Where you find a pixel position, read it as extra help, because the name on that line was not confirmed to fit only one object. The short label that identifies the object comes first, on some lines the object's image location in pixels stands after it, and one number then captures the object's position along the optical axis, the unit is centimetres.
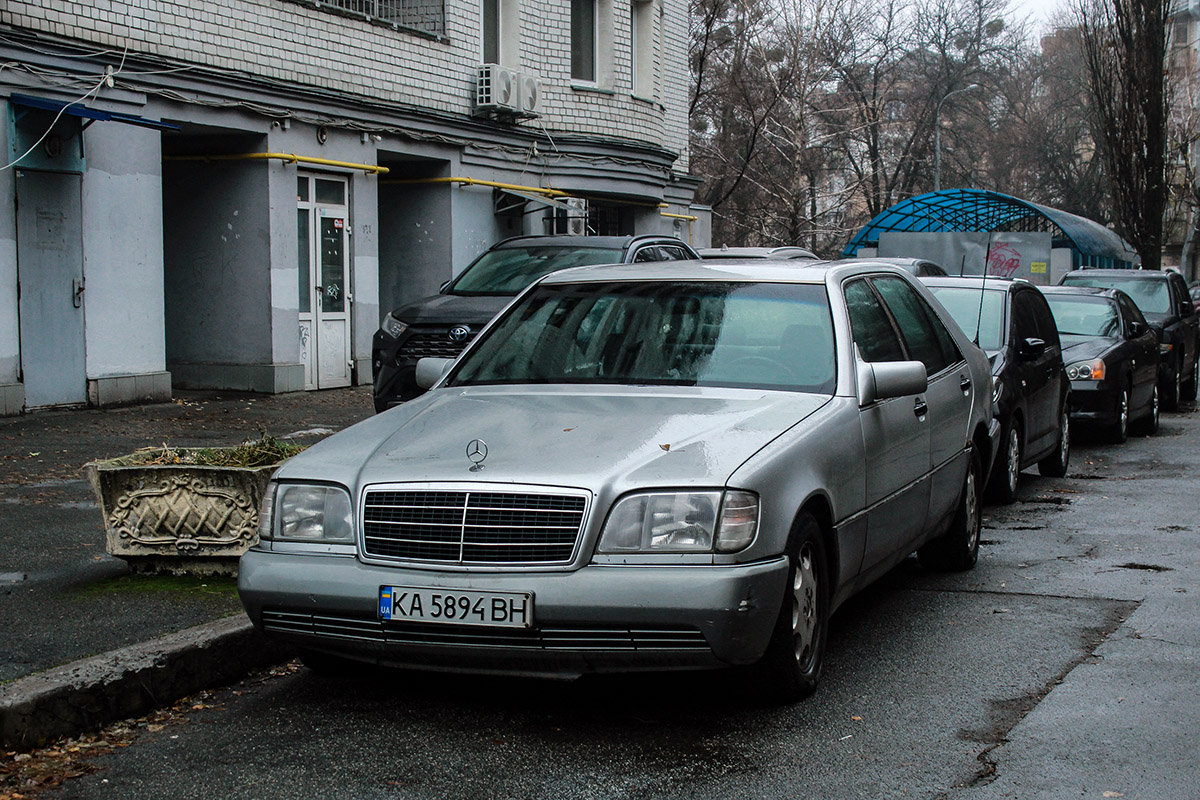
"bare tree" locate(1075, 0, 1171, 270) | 3338
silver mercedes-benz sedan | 422
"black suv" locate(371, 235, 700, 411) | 1206
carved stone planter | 610
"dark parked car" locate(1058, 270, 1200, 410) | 1780
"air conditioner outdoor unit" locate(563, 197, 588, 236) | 2270
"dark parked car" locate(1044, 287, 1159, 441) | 1297
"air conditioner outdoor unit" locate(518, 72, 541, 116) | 2122
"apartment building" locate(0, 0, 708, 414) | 1377
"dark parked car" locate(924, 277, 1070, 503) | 954
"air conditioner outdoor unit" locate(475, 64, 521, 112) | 2056
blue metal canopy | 3250
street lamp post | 4279
